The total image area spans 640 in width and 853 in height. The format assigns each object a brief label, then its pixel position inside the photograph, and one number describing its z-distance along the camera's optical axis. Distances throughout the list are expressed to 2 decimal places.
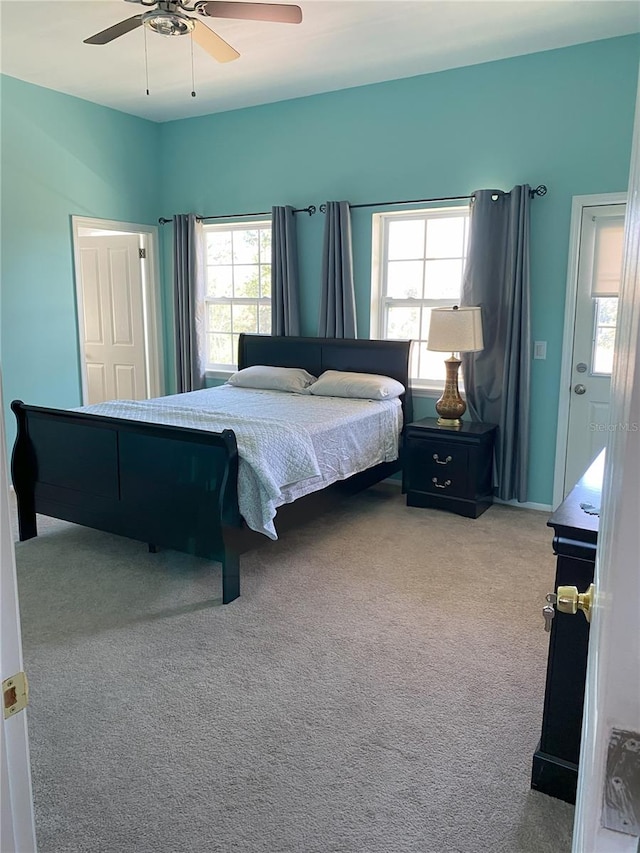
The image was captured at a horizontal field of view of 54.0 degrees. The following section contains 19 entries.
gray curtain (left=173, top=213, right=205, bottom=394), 5.59
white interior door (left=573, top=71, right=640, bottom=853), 0.51
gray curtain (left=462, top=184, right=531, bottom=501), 4.18
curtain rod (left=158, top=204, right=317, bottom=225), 5.05
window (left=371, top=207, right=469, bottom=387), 4.66
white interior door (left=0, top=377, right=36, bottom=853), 0.84
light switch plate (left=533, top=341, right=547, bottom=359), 4.29
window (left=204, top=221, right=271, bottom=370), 5.56
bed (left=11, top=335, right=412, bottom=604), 2.98
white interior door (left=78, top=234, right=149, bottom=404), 5.82
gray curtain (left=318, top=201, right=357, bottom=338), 4.81
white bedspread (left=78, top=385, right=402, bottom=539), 3.00
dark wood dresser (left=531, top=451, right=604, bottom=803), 1.72
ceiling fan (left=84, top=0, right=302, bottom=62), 2.75
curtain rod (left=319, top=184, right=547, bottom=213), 4.11
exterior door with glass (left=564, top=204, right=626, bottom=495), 4.00
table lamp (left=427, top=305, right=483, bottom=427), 4.12
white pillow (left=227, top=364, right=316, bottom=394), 4.80
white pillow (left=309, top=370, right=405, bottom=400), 4.43
